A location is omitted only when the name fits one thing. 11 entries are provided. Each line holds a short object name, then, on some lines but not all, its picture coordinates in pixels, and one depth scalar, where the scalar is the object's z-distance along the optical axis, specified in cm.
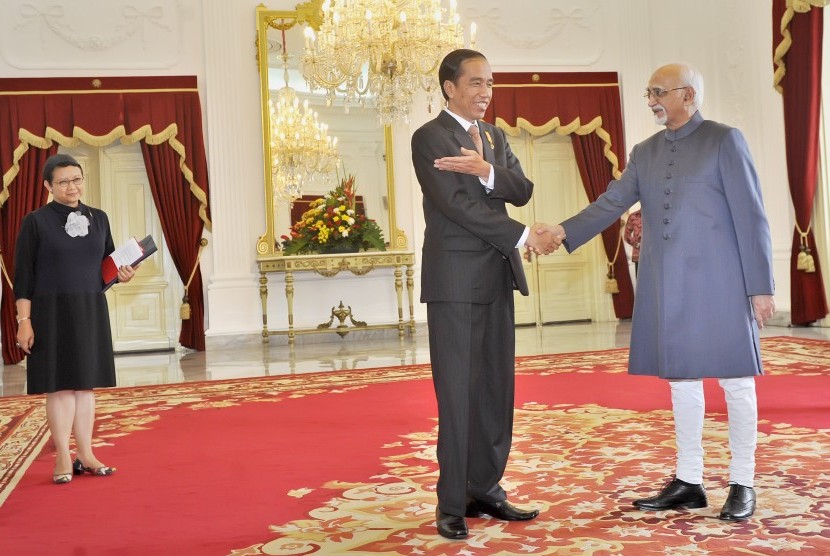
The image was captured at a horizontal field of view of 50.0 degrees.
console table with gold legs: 967
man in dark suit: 268
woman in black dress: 361
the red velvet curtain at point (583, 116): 1063
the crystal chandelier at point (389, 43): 754
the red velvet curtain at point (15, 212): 928
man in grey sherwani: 274
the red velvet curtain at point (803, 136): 851
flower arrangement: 979
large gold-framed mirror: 997
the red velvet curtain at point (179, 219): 978
